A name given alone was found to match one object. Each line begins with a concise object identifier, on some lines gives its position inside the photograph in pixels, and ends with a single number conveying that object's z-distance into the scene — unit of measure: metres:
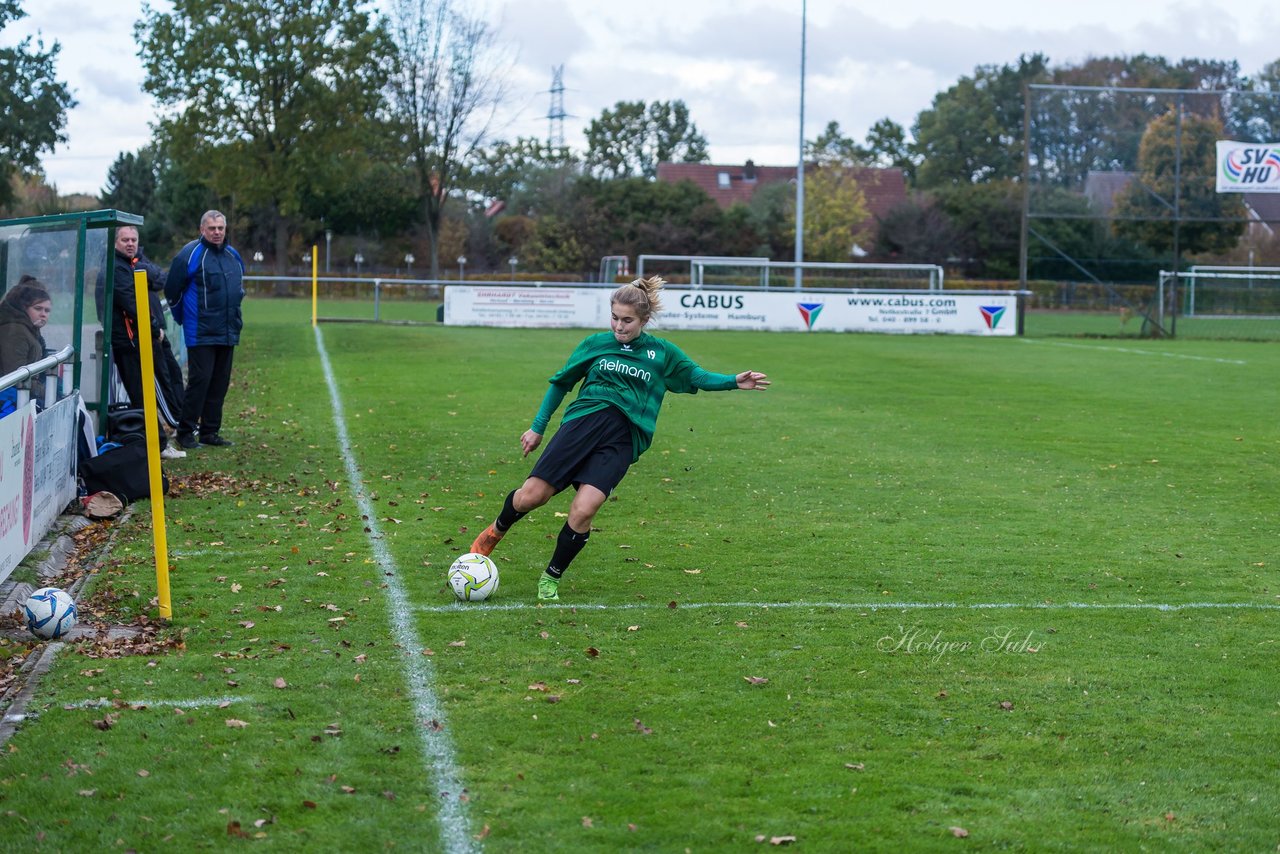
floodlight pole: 43.12
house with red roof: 76.69
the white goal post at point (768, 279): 37.12
